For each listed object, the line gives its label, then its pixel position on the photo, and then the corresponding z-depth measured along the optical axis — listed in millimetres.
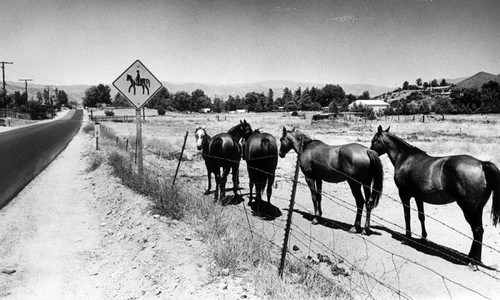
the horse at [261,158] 9234
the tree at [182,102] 138500
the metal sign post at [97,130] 16641
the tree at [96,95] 153375
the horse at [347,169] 7883
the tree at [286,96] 156550
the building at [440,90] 179550
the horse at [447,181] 6332
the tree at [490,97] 79488
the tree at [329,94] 150375
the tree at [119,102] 160238
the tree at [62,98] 174150
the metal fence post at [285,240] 4157
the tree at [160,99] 133500
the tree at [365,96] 161375
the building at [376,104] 127712
